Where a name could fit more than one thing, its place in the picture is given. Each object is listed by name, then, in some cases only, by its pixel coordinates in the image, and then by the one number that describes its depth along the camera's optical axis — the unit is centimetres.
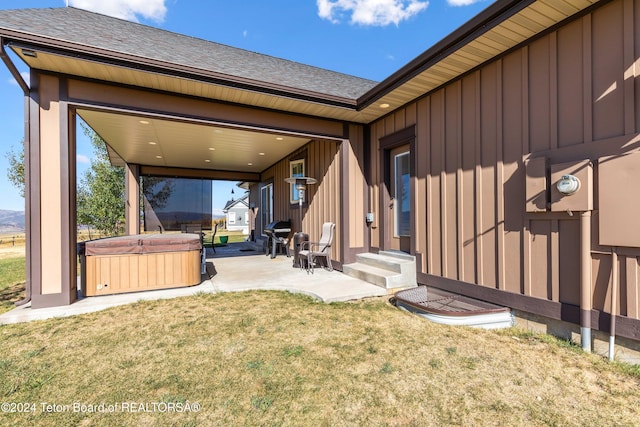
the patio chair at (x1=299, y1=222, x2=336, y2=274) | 578
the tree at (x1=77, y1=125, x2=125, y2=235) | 1252
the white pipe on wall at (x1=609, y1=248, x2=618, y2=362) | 239
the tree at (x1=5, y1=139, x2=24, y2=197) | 1370
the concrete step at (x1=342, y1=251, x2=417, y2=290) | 441
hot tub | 402
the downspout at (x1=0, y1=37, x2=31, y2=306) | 348
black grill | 805
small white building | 3462
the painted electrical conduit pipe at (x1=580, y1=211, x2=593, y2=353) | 252
